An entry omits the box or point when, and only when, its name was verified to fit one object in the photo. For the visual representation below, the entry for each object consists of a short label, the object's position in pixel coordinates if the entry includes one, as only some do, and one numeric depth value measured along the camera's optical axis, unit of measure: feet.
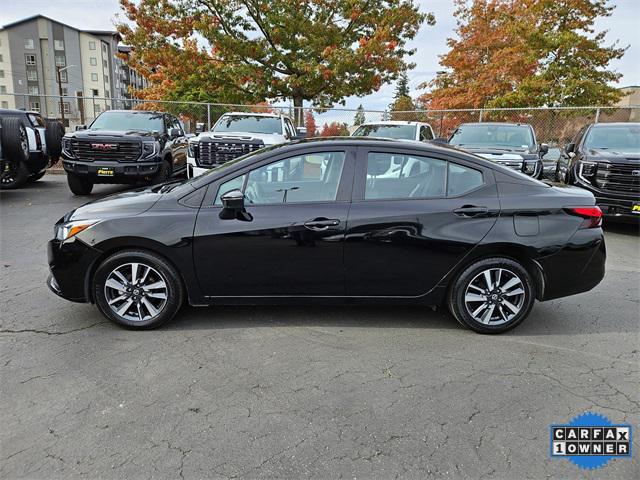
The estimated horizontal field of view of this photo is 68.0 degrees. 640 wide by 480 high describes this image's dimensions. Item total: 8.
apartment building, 245.45
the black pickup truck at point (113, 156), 31.35
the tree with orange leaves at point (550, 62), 67.72
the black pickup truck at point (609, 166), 25.57
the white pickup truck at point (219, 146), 31.89
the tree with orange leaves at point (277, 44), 56.39
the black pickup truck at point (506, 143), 31.04
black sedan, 12.62
